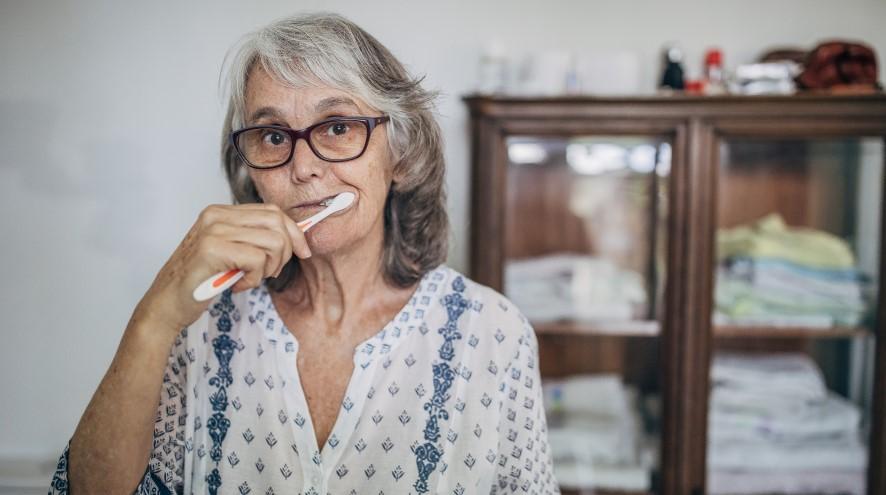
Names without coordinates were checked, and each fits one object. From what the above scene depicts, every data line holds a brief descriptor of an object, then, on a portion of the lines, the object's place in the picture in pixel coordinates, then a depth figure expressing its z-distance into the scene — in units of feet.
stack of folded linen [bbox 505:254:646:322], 5.20
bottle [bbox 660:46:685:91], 5.08
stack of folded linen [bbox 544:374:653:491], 5.21
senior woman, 2.61
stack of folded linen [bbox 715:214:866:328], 5.02
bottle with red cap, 5.14
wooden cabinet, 4.55
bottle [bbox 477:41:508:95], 5.03
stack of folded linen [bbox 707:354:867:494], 5.07
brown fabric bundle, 4.58
